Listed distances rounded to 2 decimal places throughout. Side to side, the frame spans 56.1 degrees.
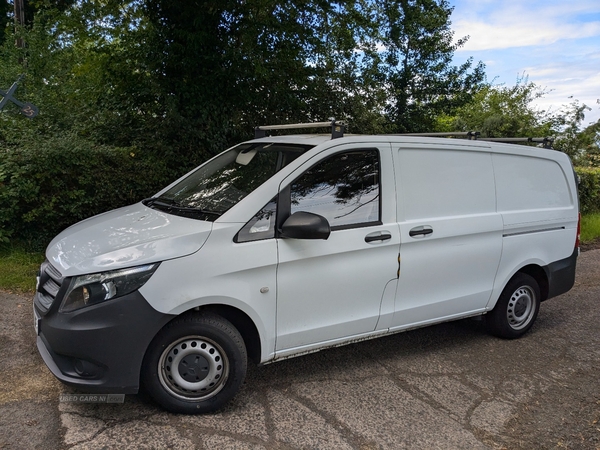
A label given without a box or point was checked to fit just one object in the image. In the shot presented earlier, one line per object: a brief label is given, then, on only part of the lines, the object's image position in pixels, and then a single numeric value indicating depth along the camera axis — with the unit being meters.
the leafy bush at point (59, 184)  7.09
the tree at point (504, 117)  16.89
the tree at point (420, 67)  12.45
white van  3.47
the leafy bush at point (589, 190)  13.44
